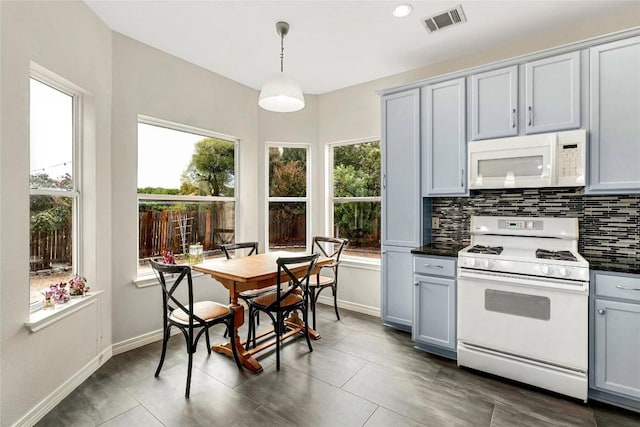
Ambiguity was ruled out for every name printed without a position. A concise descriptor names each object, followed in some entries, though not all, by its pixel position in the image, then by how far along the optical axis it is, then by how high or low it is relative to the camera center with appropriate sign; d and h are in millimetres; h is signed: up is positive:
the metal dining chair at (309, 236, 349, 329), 3332 -748
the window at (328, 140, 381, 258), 3938 +228
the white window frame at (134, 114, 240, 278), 3070 +385
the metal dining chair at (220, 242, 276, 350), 2842 -755
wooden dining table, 2451 -523
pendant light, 2262 +875
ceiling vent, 2461 +1575
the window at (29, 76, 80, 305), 2125 +198
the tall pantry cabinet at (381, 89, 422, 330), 3139 +114
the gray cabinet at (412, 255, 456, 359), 2664 -812
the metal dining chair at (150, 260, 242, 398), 2191 -788
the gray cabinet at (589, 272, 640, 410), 1998 -827
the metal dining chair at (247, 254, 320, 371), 2521 -760
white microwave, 2346 +416
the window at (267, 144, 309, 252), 4309 +223
